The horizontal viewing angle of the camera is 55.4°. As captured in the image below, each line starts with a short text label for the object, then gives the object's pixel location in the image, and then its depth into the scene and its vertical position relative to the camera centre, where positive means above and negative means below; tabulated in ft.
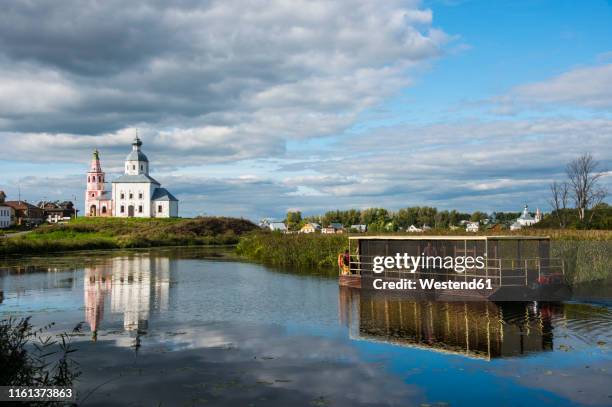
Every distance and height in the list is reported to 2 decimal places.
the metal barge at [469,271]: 87.10 -5.64
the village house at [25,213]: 499.10 +26.07
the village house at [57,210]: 579.89 +32.75
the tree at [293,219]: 589.73 +22.53
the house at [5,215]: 446.60 +22.05
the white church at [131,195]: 449.89 +36.50
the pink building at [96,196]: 459.32 +36.43
